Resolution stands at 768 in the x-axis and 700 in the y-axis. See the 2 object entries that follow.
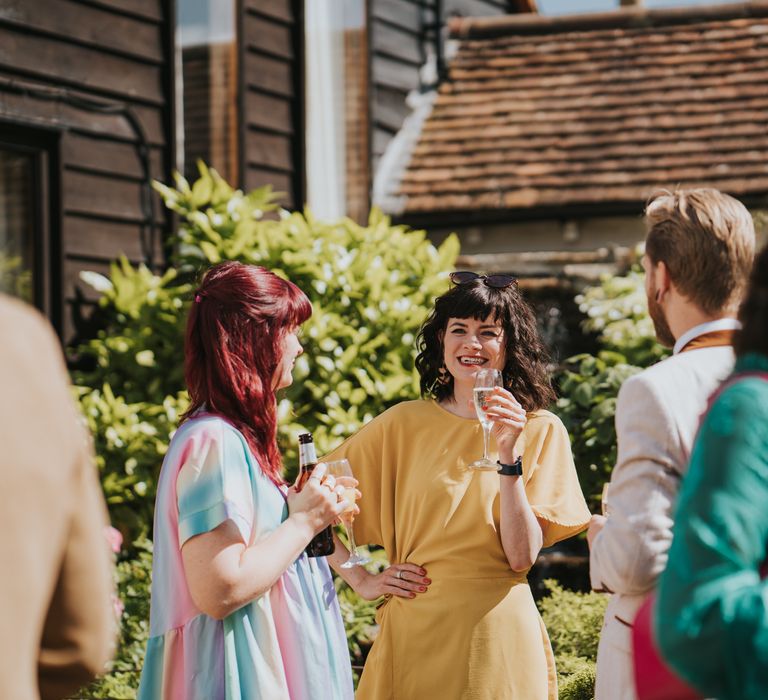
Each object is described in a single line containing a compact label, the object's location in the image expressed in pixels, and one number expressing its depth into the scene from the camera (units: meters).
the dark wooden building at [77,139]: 7.12
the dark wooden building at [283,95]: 8.69
